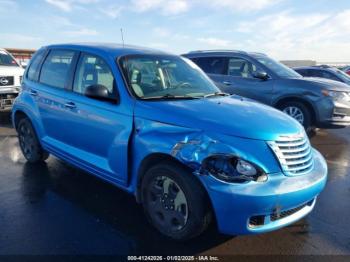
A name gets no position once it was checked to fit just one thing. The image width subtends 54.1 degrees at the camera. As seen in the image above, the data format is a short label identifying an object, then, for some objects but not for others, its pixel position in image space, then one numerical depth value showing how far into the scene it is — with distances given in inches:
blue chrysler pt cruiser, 110.7
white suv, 366.6
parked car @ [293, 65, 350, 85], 500.1
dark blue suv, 282.7
